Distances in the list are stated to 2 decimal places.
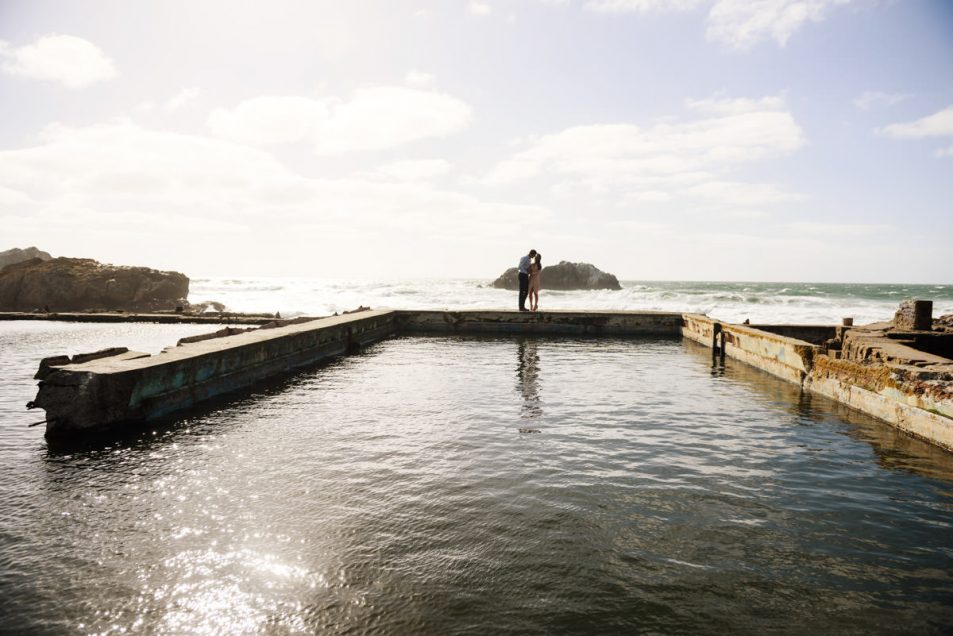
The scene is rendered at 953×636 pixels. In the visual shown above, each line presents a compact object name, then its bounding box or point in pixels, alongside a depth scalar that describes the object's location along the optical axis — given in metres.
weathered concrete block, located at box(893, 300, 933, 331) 10.12
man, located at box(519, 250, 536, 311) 16.55
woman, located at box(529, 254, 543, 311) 16.98
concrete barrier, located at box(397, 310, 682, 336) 16.89
